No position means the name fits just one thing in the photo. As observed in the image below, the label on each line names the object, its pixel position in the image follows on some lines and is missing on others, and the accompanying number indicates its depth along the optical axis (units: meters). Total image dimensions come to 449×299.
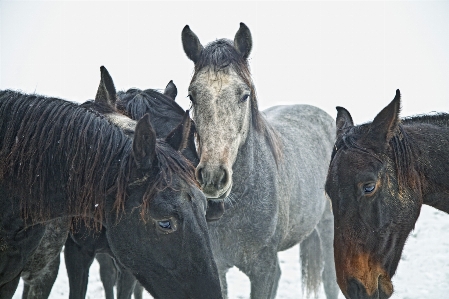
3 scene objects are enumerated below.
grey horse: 8.87
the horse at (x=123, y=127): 8.64
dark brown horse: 6.70
